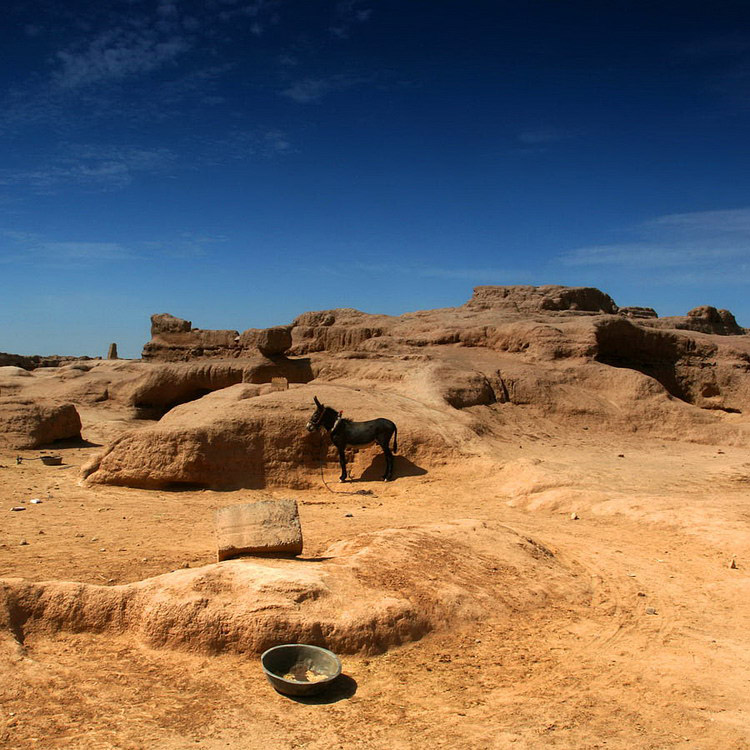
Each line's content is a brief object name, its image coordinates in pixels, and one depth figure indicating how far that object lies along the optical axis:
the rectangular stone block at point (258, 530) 5.46
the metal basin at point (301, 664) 3.79
